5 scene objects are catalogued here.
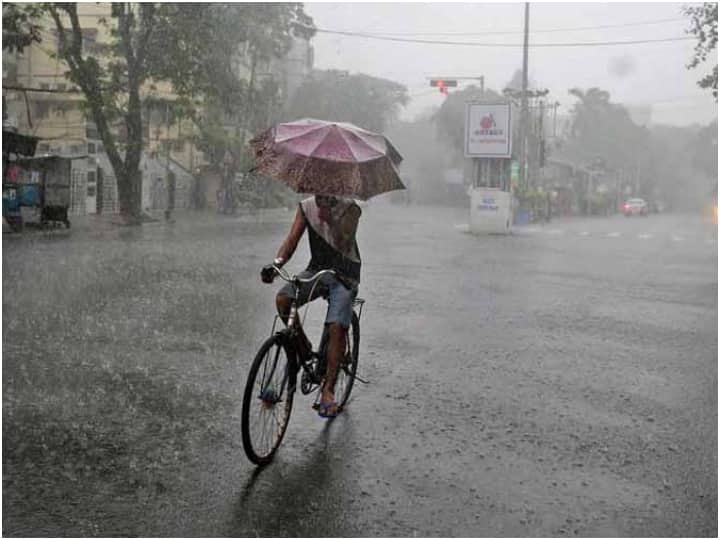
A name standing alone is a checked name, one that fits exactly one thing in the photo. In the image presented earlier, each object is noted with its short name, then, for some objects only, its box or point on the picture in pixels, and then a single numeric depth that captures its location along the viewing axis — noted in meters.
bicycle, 4.20
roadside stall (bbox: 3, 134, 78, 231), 18.27
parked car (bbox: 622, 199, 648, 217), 60.09
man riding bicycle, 2.94
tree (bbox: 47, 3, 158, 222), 10.11
